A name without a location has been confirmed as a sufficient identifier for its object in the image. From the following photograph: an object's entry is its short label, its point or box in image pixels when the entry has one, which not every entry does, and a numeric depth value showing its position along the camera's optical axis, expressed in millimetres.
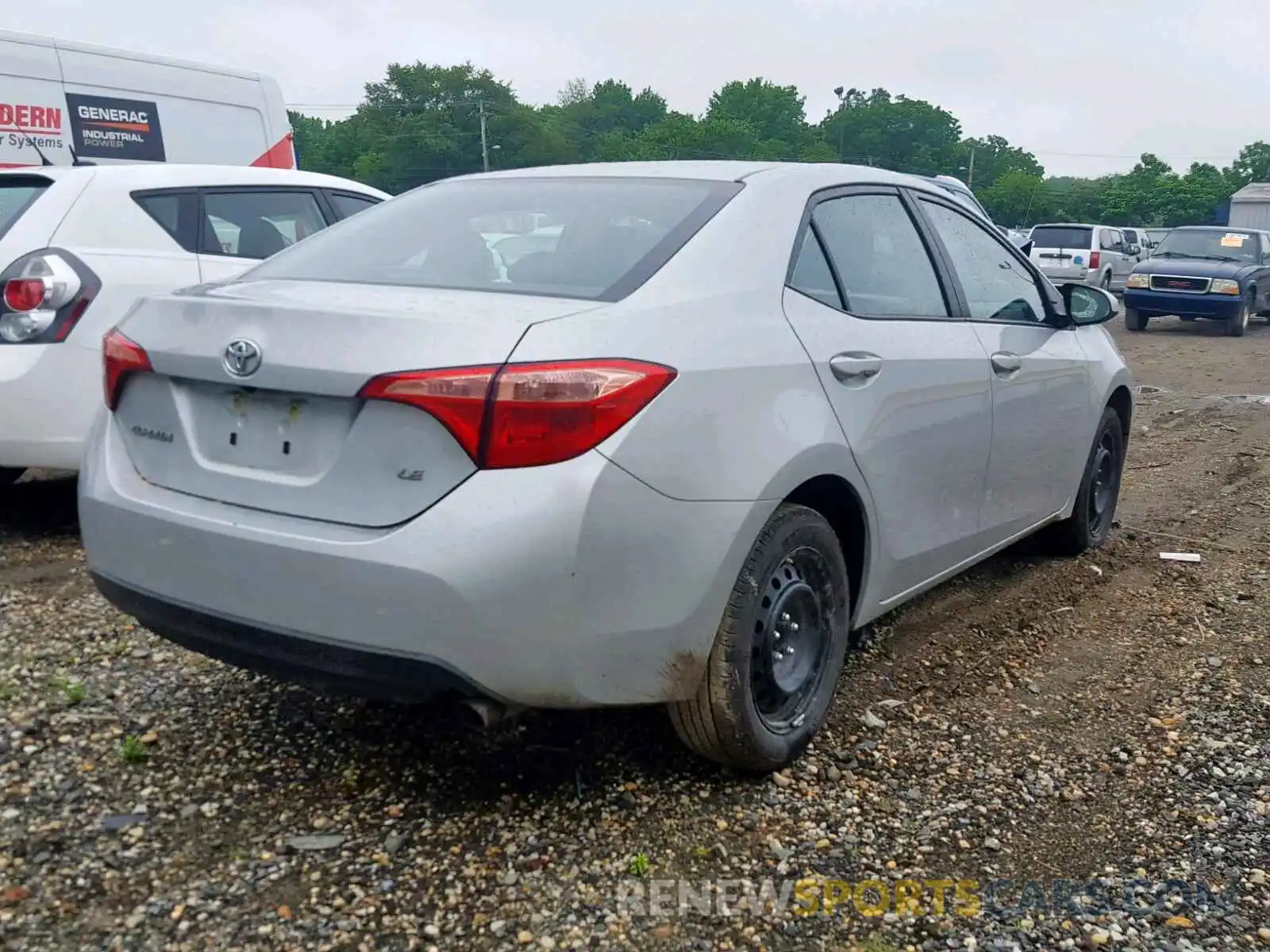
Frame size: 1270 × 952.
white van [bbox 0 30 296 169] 9711
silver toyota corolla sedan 2424
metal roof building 43094
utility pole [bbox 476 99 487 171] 63725
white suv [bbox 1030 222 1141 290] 23594
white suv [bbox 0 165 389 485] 4672
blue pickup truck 17203
